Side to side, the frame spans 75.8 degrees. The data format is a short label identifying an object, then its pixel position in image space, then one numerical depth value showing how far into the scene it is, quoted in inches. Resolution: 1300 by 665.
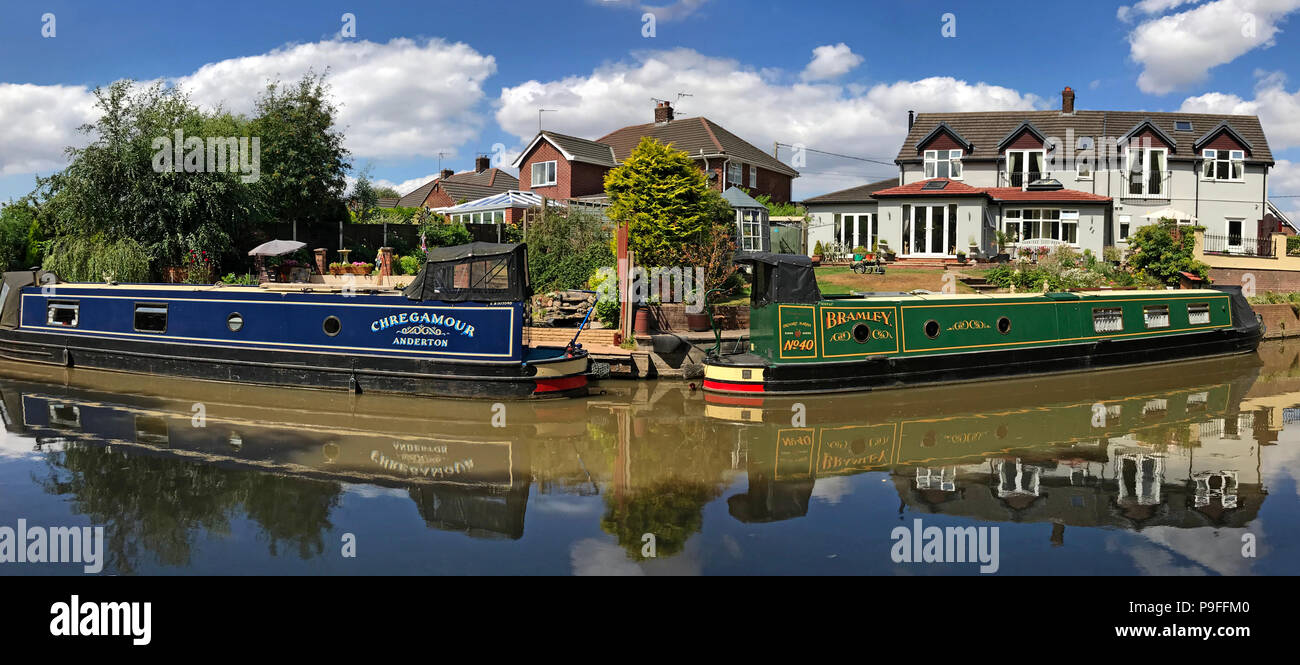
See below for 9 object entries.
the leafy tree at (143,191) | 789.9
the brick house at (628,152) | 1245.7
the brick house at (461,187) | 1602.1
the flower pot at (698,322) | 622.2
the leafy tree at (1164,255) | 860.0
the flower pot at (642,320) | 597.6
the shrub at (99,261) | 765.3
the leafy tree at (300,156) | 938.1
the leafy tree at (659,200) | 730.8
